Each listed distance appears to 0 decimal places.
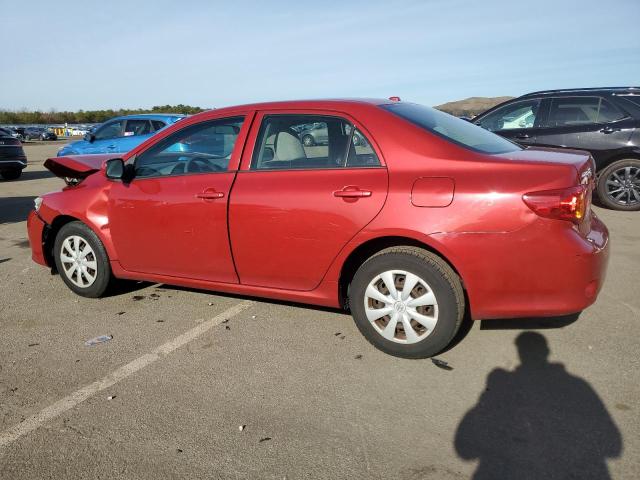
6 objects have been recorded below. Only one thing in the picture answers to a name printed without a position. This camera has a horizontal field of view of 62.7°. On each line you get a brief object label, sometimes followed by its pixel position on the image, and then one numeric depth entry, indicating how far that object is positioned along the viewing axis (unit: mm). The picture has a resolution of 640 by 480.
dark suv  7820
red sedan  2963
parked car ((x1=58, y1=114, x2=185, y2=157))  11992
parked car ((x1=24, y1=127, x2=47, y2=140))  48547
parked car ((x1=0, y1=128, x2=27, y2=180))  13508
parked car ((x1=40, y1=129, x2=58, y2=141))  47219
